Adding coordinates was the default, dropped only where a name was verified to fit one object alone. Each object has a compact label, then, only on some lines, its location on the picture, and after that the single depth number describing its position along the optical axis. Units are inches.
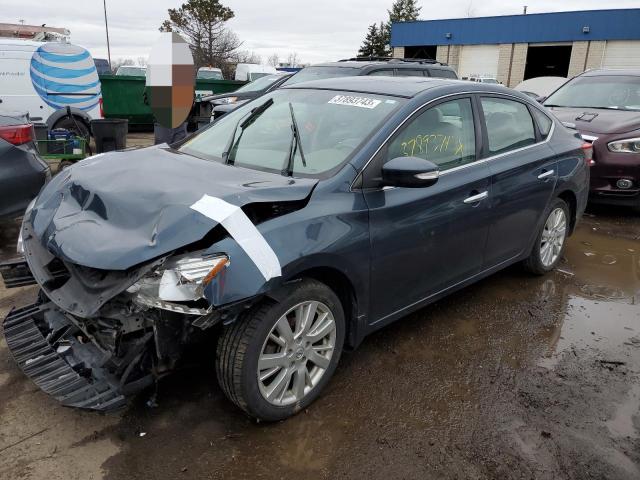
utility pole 1716.3
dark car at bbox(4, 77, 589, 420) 90.4
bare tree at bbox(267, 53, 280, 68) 3208.2
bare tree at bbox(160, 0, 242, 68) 1588.3
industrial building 1061.1
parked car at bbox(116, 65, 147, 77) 831.7
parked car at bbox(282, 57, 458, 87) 330.6
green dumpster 564.7
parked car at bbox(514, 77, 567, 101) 609.0
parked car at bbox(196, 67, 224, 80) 976.3
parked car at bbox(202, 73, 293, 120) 415.6
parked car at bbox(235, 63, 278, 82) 1005.8
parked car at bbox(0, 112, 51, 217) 179.5
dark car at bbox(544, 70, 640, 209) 256.7
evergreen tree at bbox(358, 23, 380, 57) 1980.8
